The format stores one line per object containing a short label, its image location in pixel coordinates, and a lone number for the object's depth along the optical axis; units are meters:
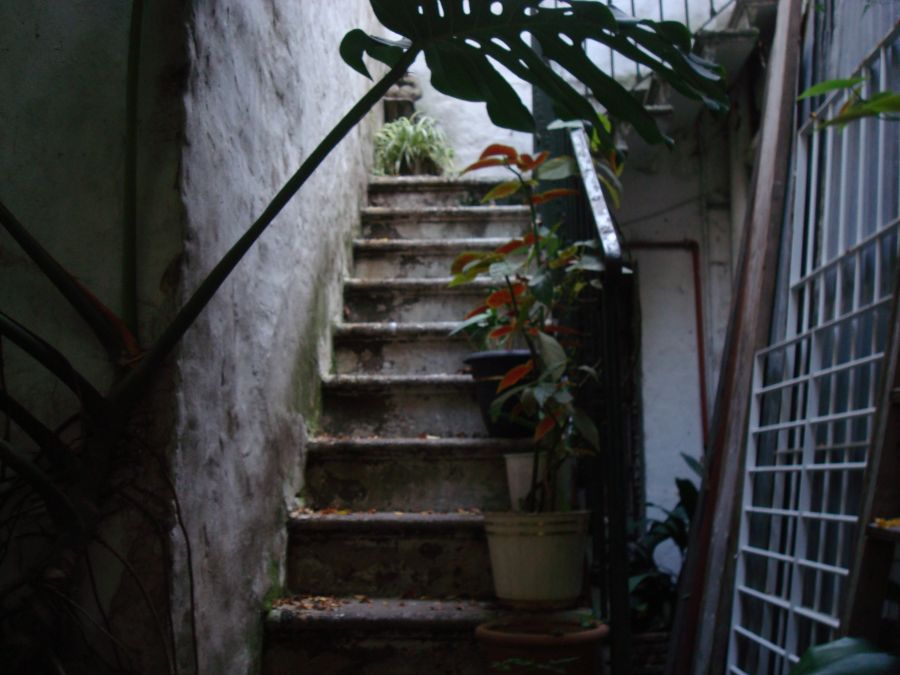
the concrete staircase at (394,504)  2.16
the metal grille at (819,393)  1.97
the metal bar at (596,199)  1.98
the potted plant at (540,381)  2.14
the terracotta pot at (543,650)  1.86
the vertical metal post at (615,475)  1.95
